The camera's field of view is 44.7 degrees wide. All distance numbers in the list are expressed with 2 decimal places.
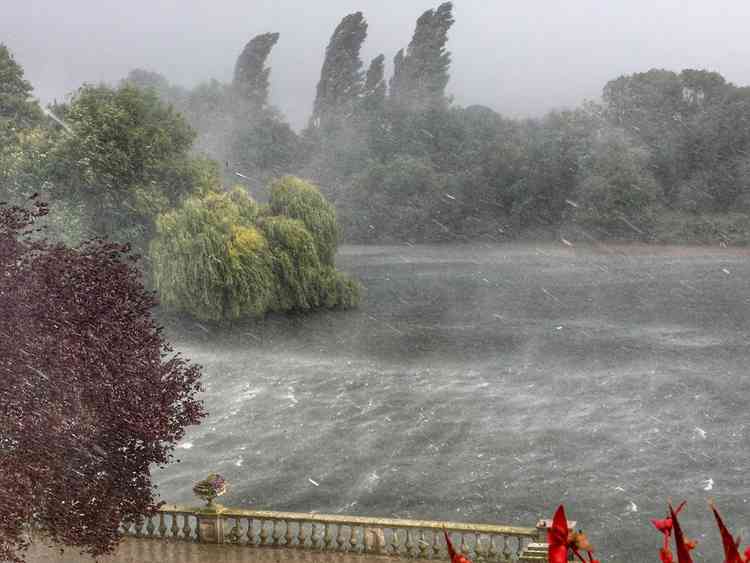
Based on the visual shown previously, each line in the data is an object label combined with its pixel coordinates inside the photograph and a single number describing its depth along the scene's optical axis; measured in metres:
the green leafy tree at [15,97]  69.06
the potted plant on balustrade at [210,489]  18.34
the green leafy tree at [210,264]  51.09
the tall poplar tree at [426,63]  107.50
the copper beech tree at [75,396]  13.19
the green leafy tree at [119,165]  55.16
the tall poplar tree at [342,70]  108.44
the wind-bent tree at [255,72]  115.25
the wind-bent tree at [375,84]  108.19
